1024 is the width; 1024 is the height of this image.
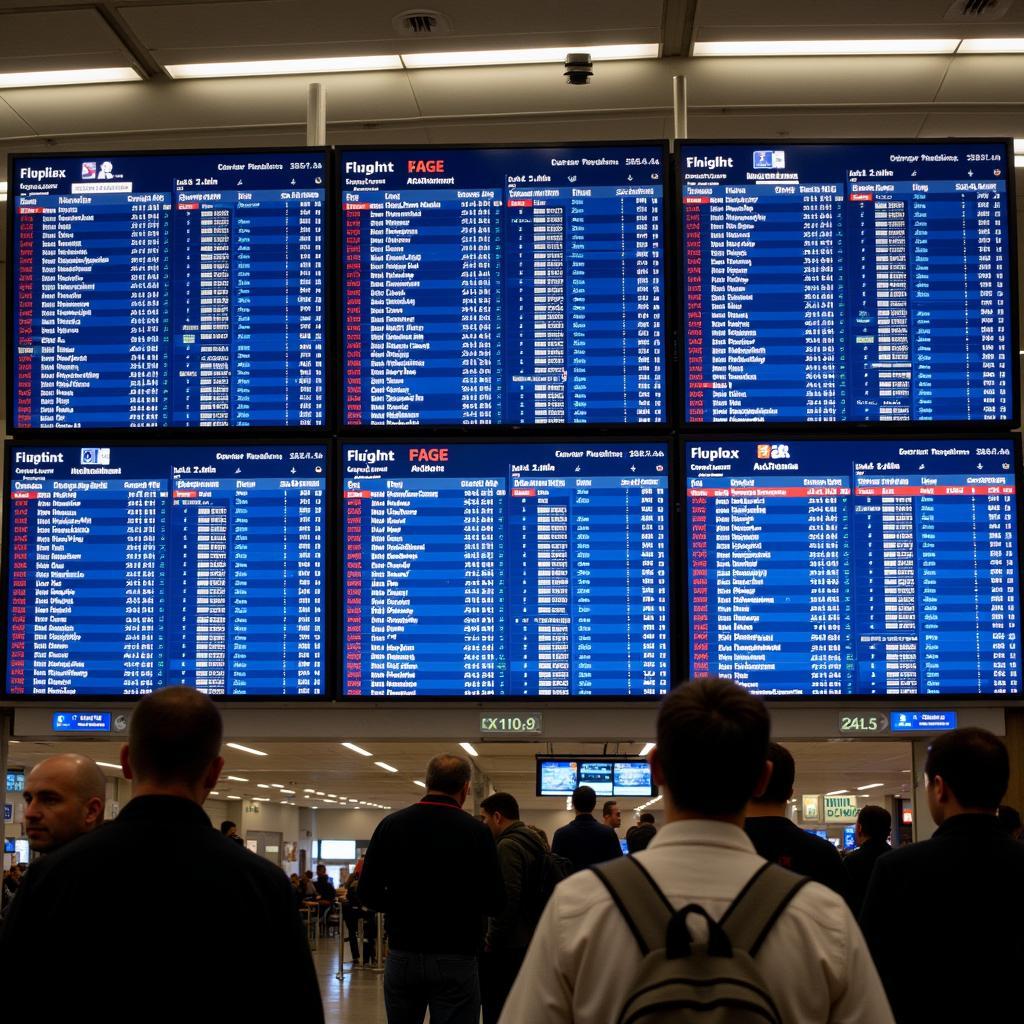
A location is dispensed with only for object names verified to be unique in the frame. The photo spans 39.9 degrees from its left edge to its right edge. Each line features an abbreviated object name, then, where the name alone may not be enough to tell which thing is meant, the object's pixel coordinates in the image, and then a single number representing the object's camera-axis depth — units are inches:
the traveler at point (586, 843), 327.6
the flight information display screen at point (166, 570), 226.8
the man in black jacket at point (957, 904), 114.6
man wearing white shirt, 71.6
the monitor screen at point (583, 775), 466.6
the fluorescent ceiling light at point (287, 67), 290.7
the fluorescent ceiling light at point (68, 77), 293.4
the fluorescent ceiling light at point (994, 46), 281.4
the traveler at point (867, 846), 236.2
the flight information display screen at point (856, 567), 220.8
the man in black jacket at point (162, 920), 88.4
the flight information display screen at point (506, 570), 223.3
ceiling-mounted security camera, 275.6
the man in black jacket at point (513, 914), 279.6
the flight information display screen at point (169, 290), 232.5
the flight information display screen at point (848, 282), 227.5
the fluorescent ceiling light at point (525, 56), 283.6
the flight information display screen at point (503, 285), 229.8
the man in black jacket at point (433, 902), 214.7
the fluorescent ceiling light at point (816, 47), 281.1
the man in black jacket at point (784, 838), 152.9
